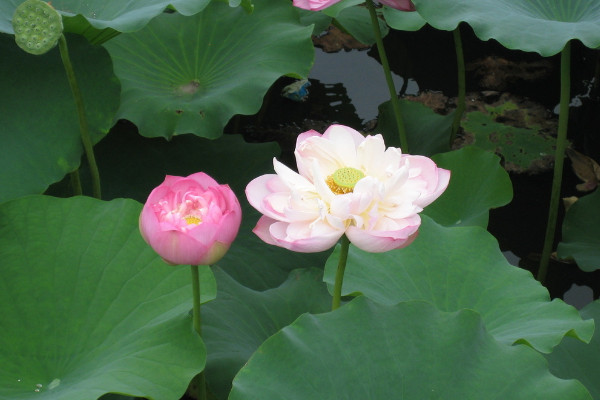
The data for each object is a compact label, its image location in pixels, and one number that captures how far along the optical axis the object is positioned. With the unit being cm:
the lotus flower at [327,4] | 307
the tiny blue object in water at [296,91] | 444
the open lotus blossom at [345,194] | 239
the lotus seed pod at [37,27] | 269
